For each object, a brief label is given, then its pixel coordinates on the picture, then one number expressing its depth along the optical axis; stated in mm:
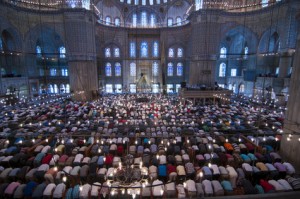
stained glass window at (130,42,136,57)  32594
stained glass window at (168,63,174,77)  33531
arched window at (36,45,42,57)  27903
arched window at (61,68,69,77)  31547
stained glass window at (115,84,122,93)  33328
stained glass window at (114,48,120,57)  32406
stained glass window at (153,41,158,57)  32938
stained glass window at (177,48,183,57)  33000
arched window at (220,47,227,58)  30523
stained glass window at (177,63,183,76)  33656
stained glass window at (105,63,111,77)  32700
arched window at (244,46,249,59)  27688
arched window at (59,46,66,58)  29569
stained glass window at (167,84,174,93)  34178
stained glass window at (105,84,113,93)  33397
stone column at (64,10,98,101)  23047
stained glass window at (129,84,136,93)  33531
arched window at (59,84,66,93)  31077
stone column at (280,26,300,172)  8812
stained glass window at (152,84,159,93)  33856
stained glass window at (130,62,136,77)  33212
